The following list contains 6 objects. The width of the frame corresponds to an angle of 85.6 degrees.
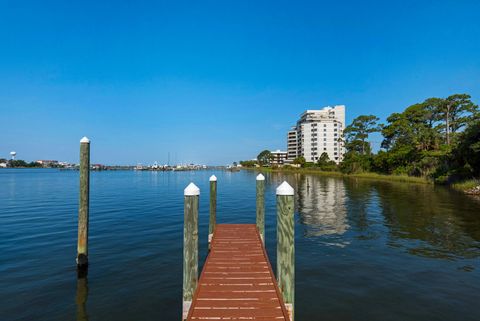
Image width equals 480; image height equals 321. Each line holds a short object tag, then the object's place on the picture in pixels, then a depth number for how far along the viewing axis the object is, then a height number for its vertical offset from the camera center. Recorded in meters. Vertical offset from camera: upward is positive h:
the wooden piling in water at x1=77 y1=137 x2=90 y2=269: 8.97 -1.42
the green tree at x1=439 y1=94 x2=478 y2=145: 54.03 +12.04
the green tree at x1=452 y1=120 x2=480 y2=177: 29.44 +1.96
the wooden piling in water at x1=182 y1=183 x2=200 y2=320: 5.77 -1.69
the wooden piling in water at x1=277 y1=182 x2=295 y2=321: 5.59 -1.63
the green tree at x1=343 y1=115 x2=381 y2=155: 79.69 +10.94
